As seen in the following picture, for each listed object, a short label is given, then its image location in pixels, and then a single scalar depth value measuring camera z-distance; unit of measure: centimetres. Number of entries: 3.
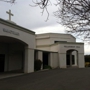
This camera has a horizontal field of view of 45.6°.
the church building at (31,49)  1133
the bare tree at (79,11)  409
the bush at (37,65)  1450
